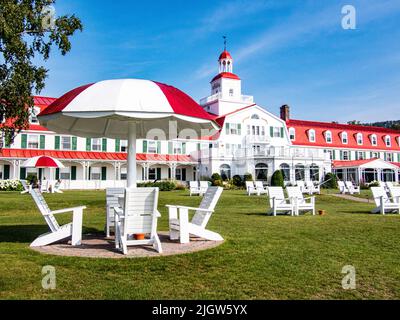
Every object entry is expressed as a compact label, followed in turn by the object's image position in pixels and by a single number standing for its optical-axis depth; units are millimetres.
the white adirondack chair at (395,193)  13800
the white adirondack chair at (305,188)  22666
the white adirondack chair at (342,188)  25172
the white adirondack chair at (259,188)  23738
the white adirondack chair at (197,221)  6949
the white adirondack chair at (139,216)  5965
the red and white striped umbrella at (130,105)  5785
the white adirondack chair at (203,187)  22641
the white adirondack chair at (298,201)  13114
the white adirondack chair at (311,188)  23581
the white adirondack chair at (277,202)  12922
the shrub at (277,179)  32675
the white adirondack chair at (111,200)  7629
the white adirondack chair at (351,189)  24652
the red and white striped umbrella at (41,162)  24719
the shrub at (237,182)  35031
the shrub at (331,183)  36312
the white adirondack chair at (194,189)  22500
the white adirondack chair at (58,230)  6684
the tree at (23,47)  13969
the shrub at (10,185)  29403
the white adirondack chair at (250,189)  23500
